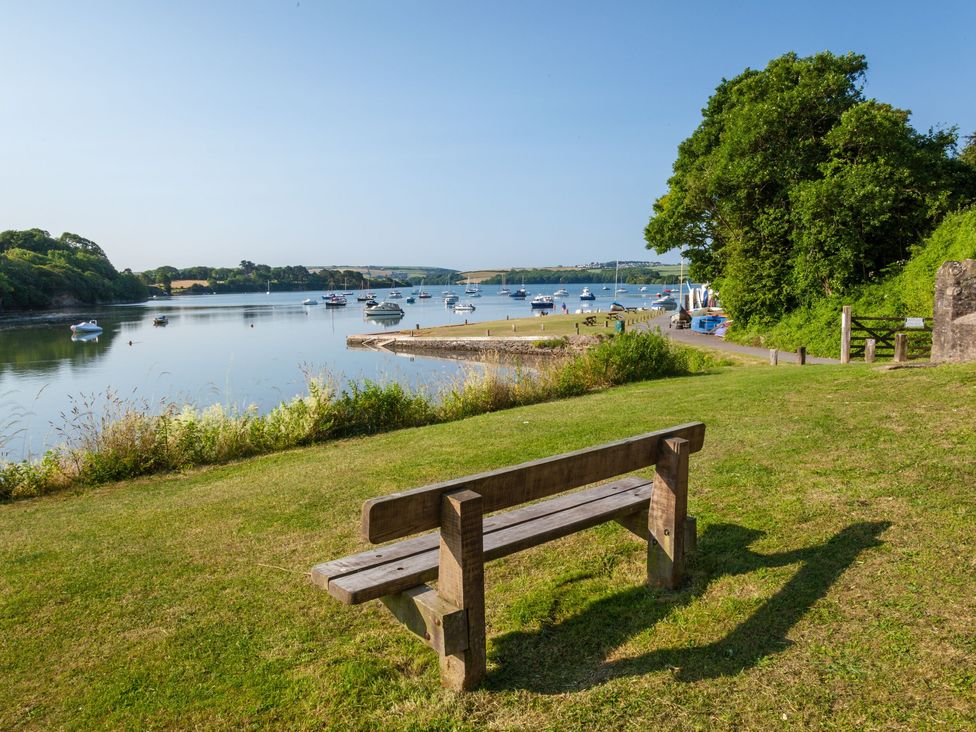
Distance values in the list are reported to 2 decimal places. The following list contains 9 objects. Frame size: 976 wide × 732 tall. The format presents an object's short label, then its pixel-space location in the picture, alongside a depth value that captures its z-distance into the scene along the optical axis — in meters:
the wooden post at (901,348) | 13.70
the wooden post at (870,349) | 15.72
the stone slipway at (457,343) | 40.22
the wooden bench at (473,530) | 2.80
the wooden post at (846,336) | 17.11
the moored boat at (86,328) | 63.93
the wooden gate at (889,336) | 19.73
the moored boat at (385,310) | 95.25
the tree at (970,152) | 27.59
